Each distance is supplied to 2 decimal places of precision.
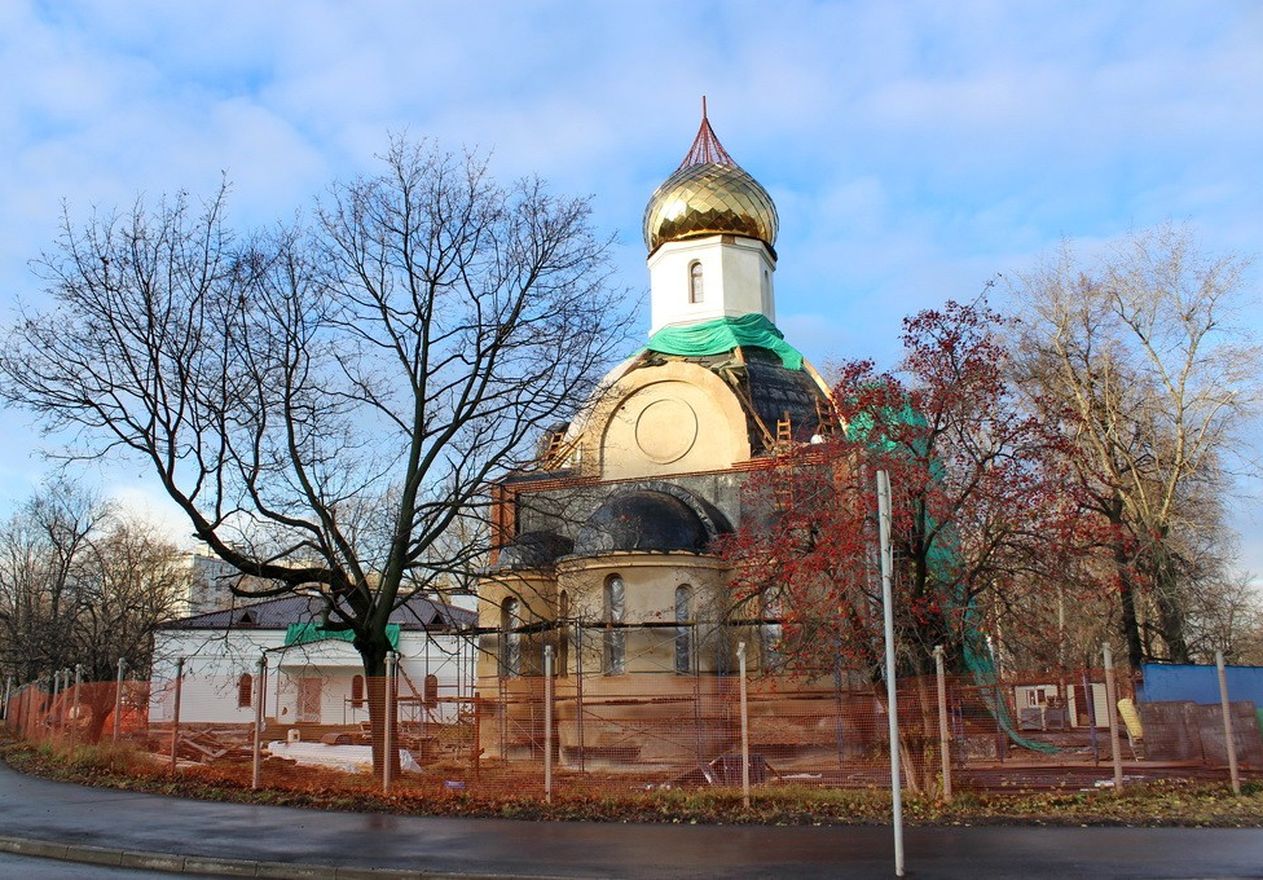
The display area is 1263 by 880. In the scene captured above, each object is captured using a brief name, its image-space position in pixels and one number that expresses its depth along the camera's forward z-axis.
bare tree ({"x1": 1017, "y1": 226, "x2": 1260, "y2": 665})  24.53
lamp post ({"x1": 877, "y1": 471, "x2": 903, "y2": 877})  9.26
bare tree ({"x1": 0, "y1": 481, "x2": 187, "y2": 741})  32.44
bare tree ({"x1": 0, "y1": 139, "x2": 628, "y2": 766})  17.95
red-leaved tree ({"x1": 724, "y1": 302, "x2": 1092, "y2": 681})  15.12
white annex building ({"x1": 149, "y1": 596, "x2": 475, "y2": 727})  37.50
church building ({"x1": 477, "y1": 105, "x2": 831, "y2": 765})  23.25
